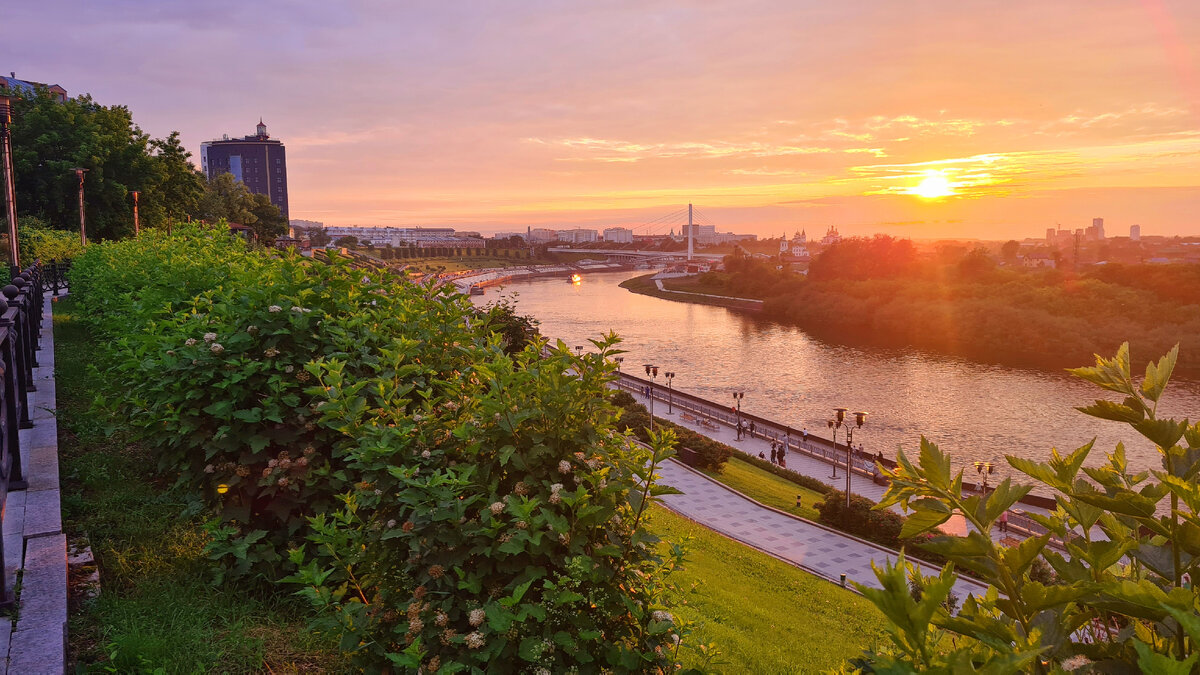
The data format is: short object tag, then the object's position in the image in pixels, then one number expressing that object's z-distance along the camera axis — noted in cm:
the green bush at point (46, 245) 1942
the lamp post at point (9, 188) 1224
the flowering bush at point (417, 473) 269
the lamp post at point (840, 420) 2434
